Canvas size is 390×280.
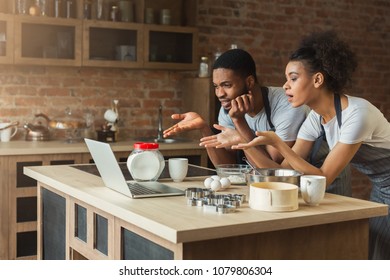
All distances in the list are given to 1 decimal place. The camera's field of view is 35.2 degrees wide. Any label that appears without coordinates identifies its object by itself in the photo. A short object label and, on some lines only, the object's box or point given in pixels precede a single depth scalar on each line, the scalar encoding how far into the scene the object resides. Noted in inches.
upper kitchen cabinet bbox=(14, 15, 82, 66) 181.3
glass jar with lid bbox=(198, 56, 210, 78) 208.2
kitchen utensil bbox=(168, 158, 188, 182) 109.0
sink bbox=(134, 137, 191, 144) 202.5
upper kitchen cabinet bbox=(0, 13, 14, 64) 178.5
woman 102.7
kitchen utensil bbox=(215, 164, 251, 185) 107.7
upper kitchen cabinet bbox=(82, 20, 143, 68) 193.2
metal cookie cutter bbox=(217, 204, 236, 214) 82.0
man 120.9
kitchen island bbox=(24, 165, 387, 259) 75.9
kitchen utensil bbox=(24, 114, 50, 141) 189.0
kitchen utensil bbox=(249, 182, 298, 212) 82.4
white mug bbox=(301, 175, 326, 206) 86.9
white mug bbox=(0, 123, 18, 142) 184.7
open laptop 92.4
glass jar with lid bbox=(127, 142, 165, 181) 104.0
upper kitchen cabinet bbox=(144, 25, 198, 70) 200.1
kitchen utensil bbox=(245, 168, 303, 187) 91.9
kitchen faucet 208.8
